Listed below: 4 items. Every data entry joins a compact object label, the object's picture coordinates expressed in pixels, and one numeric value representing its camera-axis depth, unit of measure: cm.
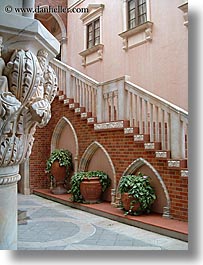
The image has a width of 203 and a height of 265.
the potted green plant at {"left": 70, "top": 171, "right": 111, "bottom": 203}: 400
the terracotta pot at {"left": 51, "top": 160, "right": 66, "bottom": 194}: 470
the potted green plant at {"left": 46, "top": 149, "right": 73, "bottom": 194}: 468
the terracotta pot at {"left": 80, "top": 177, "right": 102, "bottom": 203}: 399
